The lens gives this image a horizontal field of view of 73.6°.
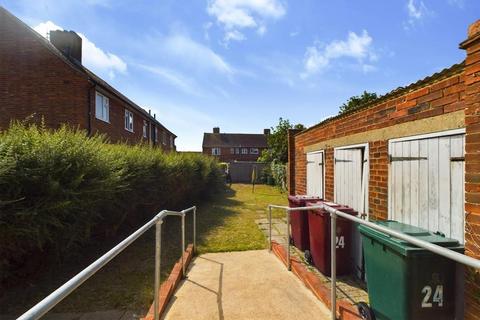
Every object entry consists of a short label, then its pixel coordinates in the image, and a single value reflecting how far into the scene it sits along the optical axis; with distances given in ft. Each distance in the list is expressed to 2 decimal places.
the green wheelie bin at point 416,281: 8.87
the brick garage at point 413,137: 8.70
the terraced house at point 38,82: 43.29
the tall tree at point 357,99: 76.02
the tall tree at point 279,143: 88.12
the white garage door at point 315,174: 24.71
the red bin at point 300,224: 21.24
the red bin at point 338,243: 17.07
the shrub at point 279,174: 68.91
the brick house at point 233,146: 179.63
